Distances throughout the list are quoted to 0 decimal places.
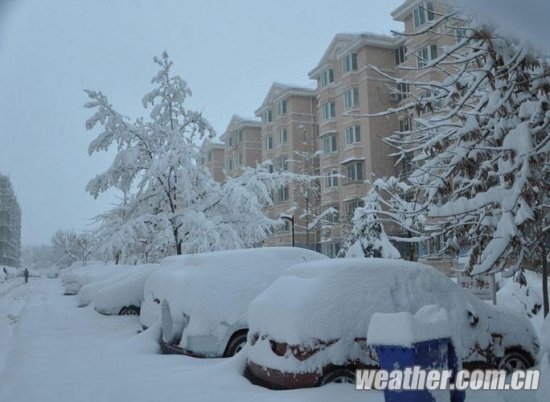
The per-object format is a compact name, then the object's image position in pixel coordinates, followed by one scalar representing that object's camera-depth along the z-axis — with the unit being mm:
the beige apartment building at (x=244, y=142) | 52125
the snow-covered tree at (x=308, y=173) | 38412
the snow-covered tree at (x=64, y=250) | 92794
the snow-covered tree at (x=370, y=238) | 19125
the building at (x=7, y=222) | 104625
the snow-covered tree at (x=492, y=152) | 5094
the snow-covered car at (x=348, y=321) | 5328
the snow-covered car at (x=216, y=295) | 7391
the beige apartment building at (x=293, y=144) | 42094
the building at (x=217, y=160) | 60625
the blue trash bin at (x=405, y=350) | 3947
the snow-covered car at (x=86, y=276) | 21934
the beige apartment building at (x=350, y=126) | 32375
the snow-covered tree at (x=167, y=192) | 17766
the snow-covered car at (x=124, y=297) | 13961
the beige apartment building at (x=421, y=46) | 26578
